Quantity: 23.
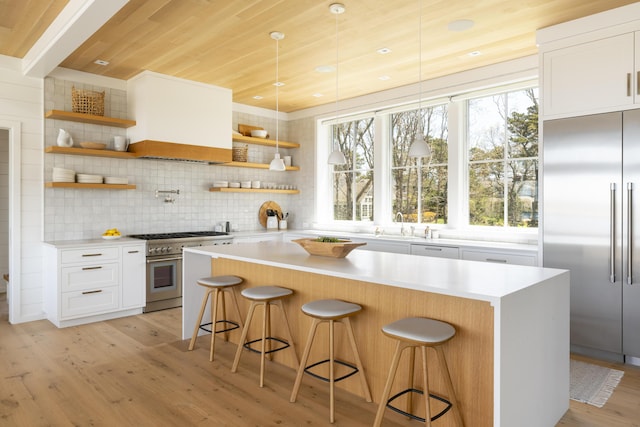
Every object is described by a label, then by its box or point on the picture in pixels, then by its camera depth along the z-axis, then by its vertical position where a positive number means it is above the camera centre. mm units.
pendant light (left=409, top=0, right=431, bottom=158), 3289 +476
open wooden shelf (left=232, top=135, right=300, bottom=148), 6184 +1020
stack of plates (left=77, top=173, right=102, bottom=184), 4789 +326
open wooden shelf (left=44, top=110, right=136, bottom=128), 4578 +998
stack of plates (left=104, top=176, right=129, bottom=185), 4973 +325
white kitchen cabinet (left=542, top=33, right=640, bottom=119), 3402 +1118
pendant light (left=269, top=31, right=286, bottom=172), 3812 +501
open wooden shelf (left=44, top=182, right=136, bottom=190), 4621 +245
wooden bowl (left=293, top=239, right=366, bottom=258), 3191 -294
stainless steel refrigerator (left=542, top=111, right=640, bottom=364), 3383 -101
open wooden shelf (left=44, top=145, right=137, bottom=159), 4609 +623
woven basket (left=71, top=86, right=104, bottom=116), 4754 +1191
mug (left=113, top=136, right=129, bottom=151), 5017 +763
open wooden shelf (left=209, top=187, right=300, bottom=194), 6039 +277
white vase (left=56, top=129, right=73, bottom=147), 4621 +741
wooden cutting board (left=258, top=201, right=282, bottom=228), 6840 -38
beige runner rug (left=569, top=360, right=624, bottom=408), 2846 -1248
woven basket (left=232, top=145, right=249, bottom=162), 6203 +794
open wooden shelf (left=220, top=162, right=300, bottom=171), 6042 +642
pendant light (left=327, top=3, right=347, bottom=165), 3275 +522
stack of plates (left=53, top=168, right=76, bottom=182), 4660 +357
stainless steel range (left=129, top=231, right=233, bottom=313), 4996 -699
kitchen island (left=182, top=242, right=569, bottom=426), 2021 -612
